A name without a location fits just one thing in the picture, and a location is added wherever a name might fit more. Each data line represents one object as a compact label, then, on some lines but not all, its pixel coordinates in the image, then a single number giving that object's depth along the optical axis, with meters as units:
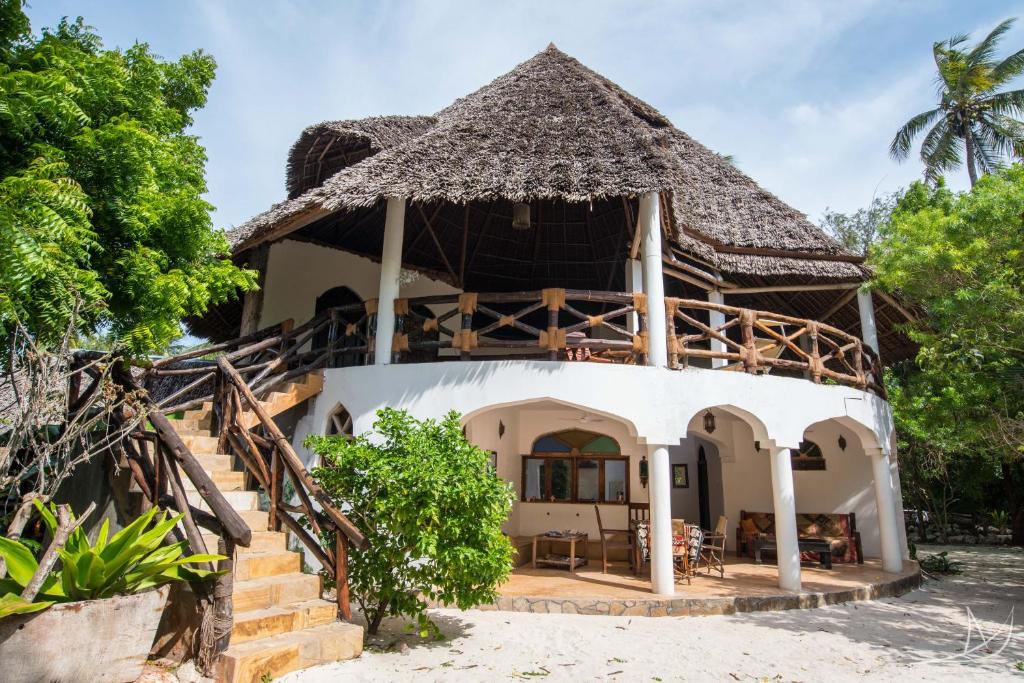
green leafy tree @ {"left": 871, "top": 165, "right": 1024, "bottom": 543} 7.29
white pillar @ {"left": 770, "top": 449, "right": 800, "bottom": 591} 7.81
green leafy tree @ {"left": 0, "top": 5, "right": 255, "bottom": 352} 3.84
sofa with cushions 10.73
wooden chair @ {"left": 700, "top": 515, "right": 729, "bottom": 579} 8.75
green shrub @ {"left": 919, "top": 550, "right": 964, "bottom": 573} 11.16
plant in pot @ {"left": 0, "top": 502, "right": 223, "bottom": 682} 3.38
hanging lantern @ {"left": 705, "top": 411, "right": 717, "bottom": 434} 11.50
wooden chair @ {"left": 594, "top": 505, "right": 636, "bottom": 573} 8.64
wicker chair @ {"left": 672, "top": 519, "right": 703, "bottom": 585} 8.17
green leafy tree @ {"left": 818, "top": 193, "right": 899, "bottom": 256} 25.66
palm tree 18.95
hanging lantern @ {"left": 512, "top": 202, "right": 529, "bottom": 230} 9.31
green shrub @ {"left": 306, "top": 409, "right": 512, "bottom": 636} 5.28
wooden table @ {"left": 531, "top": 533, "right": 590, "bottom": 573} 8.70
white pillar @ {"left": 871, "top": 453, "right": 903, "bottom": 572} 9.46
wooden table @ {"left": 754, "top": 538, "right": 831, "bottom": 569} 9.78
